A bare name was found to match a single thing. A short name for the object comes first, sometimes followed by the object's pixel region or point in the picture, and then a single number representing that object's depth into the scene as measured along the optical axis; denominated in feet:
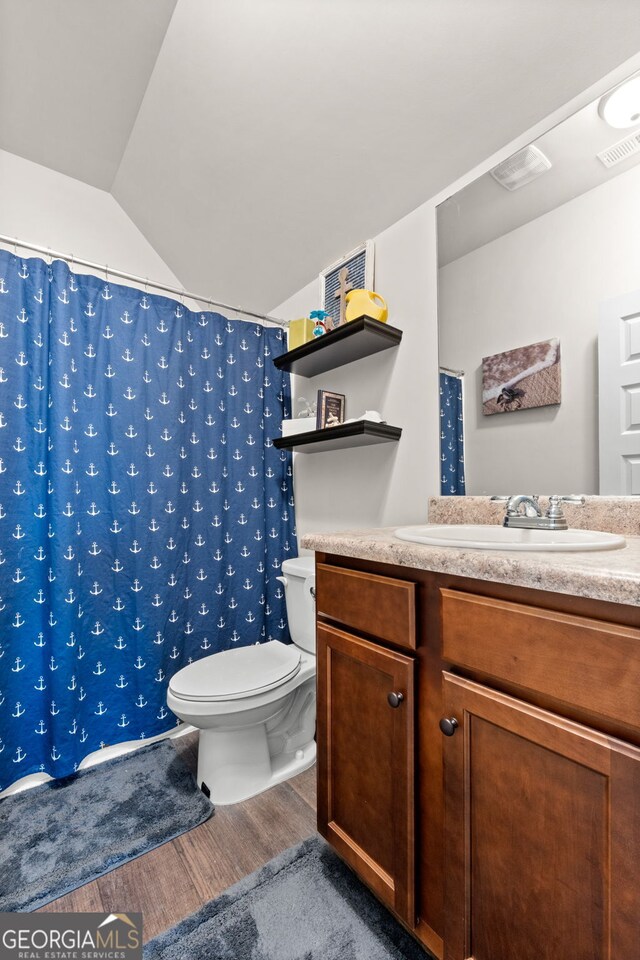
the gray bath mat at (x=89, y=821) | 3.84
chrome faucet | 3.33
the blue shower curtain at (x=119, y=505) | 5.02
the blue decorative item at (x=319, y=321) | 5.96
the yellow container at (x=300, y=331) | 6.15
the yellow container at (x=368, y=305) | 5.22
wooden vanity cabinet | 1.93
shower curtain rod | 4.94
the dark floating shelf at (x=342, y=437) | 4.89
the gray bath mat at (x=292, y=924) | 3.20
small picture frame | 5.69
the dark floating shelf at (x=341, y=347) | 4.99
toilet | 4.52
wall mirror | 3.49
